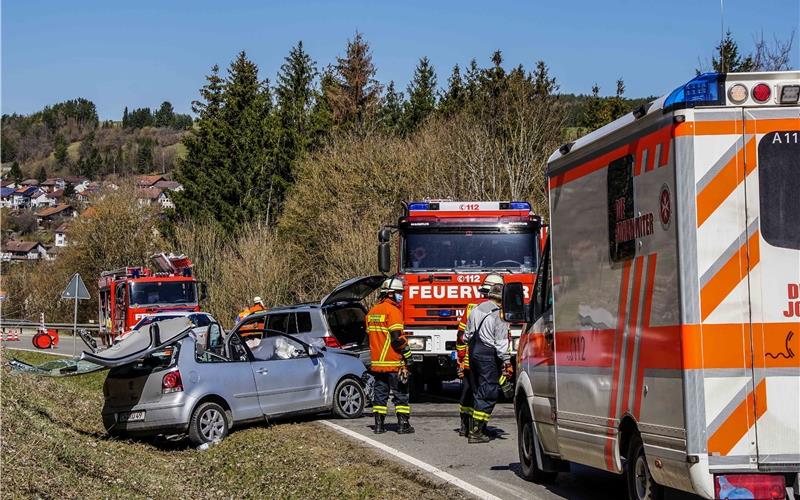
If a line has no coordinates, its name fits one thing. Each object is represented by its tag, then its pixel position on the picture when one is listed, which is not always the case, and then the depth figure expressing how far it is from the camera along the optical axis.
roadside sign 35.16
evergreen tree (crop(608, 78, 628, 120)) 55.72
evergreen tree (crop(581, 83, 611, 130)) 54.34
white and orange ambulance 6.62
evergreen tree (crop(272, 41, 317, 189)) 65.62
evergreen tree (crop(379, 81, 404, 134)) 65.31
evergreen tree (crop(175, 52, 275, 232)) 62.59
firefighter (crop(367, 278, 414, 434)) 14.05
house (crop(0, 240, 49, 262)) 122.84
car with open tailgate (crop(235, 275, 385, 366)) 18.80
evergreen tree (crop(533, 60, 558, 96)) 43.14
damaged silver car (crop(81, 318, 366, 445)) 14.40
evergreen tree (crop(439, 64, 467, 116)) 58.31
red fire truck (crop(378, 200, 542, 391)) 17.94
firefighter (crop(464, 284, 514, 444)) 12.49
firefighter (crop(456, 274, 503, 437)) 13.38
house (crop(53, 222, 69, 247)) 125.43
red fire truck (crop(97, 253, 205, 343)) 34.41
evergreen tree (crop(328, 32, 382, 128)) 64.19
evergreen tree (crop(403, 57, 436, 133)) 66.00
